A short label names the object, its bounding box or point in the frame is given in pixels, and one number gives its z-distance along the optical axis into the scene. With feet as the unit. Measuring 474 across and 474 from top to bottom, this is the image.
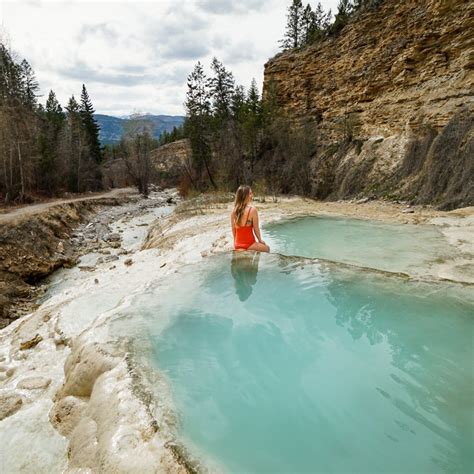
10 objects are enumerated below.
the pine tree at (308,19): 126.64
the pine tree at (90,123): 149.59
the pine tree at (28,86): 122.83
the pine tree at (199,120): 103.76
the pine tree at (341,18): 89.25
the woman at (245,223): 20.10
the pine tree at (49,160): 98.63
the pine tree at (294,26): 138.41
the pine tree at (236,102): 120.45
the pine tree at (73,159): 112.37
